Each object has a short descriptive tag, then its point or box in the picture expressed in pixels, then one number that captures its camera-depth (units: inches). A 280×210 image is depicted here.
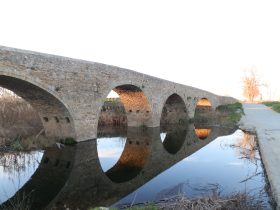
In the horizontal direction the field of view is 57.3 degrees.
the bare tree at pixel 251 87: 2213.3
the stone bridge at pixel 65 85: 350.6
